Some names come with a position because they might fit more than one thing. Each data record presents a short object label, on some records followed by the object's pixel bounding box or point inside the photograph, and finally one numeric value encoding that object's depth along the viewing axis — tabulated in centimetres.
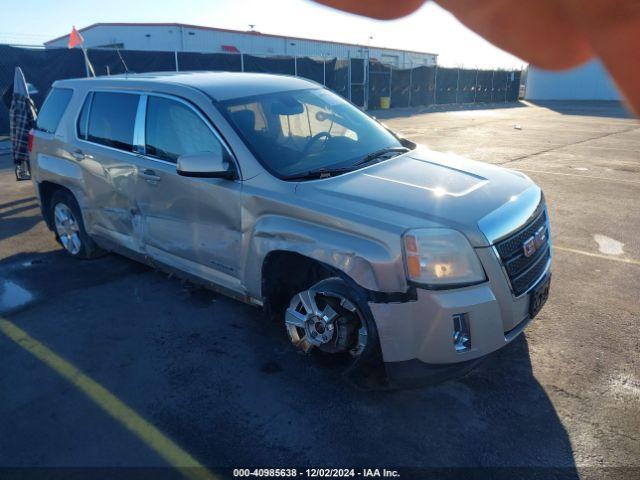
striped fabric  780
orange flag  1166
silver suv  272
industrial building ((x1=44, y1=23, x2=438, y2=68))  2894
